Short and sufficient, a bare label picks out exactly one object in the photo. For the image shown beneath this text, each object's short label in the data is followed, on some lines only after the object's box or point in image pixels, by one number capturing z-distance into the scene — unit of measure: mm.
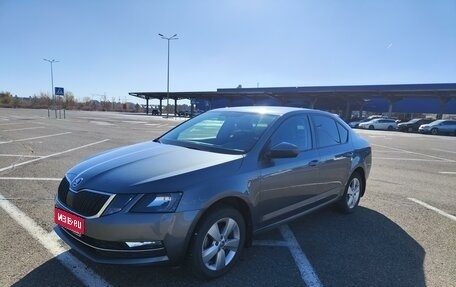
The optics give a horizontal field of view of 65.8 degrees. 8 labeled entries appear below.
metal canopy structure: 47219
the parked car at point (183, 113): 73662
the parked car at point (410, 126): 40750
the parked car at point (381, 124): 42094
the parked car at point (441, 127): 36938
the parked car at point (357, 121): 45762
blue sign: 31906
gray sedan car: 2822
